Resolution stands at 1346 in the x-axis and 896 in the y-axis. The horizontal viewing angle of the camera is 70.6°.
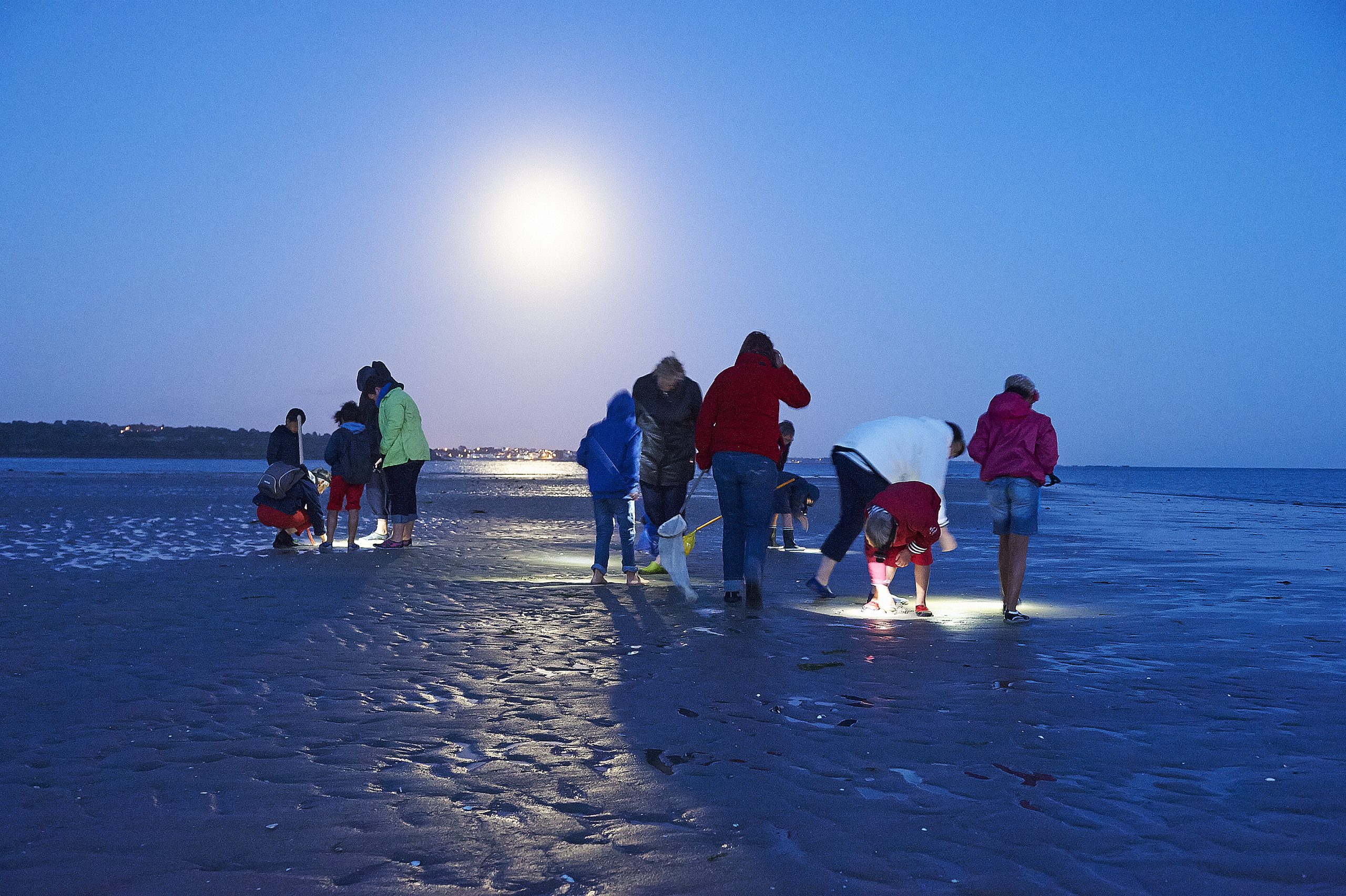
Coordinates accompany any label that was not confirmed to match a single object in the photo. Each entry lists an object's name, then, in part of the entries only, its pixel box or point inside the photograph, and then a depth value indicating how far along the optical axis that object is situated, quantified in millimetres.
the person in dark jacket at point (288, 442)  11930
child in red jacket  7180
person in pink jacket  7195
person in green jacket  11828
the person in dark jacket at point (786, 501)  13352
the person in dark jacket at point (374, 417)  12328
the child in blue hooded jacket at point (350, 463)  11812
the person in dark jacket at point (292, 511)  11703
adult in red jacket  7703
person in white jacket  7695
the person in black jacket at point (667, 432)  8727
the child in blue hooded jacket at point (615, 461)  8930
